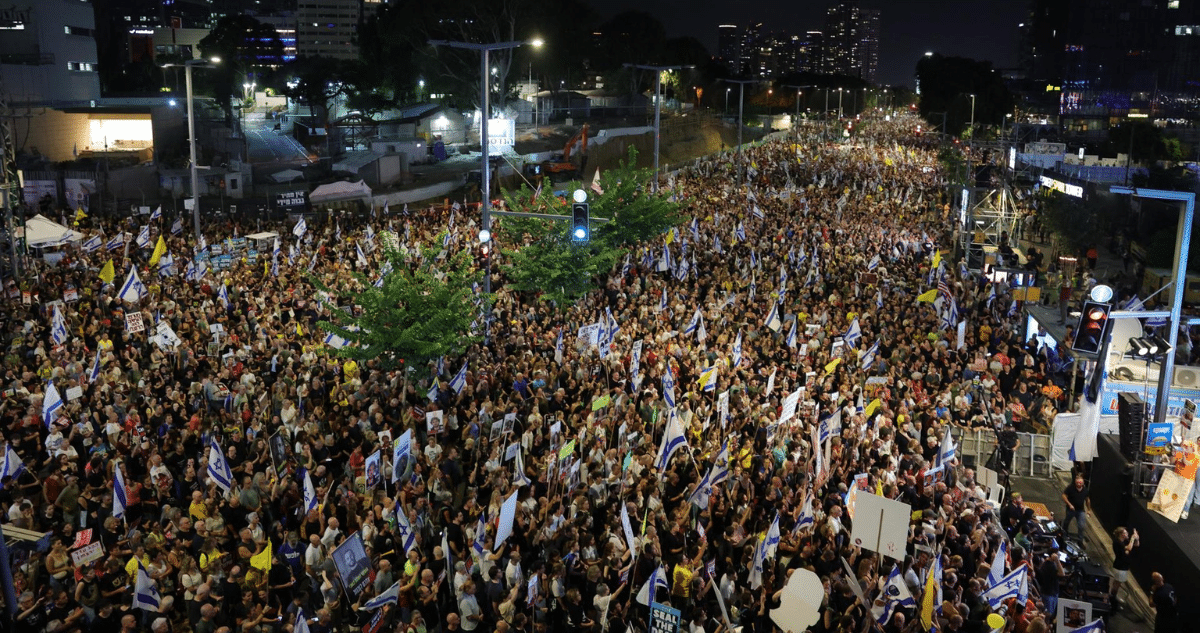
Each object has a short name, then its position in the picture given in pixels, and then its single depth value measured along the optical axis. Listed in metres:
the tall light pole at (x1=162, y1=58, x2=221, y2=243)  27.20
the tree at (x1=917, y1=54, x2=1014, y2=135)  93.26
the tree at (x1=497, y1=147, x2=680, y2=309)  22.97
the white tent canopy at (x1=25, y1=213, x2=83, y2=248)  26.08
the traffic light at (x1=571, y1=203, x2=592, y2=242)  17.73
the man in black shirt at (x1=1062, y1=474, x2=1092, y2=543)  13.80
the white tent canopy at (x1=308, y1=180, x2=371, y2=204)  39.62
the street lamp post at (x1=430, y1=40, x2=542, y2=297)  18.63
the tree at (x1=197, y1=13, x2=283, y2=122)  69.38
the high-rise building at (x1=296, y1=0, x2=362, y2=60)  196.38
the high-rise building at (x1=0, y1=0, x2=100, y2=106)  50.94
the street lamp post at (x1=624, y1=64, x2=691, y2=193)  31.53
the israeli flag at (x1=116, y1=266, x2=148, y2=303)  19.78
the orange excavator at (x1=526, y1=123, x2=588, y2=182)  57.03
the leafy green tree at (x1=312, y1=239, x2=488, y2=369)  16.41
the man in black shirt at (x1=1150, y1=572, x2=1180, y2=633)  11.14
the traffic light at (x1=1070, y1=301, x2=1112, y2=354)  13.60
